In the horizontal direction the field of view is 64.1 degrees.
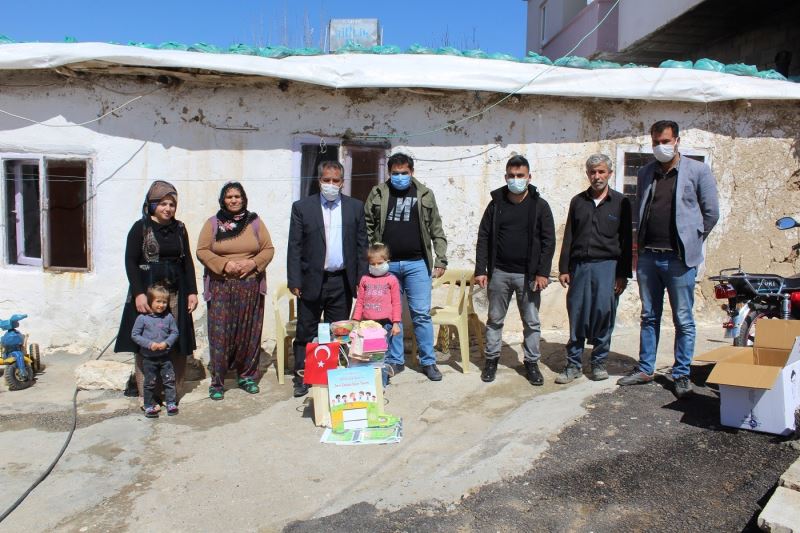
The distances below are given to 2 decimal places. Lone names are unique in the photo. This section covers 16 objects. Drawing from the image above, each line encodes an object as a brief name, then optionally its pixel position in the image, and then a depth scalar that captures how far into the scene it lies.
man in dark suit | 5.01
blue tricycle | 5.56
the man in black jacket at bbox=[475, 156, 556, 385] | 5.14
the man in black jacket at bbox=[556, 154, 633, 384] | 5.02
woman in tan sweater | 5.09
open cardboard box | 3.82
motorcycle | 5.27
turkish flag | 4.41
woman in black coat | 4.86
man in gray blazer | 4.70
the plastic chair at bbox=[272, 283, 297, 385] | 5.58
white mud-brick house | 6.37
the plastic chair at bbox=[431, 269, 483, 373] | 5.71
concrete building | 8.72
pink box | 4.48
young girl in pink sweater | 5.04
